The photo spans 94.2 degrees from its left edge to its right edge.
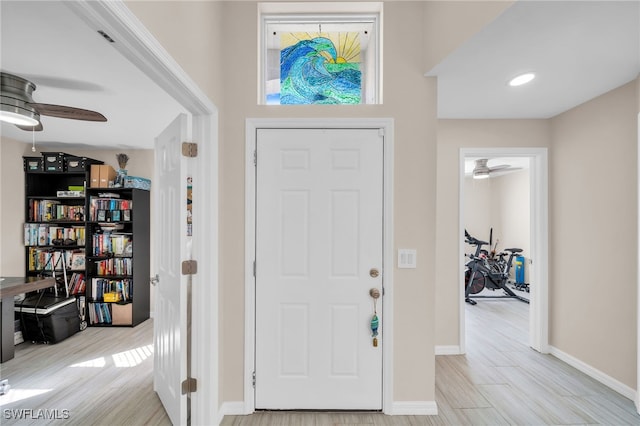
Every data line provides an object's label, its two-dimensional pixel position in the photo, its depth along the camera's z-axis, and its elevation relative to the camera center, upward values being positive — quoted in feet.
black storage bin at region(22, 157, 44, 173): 12.73 +2.10
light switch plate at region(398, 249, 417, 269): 6.78 -0.96
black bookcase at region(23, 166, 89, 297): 12.92 -0.79
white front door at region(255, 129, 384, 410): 6.82 -1.06
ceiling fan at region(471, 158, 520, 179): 17.78 +3.08
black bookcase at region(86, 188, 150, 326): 12.78 -1.96
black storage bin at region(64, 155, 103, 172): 12.70 +2.15
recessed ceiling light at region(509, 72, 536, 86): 7.00 +3.33
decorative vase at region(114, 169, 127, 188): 12.87 +1.57
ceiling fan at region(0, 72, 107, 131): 6.36 +2.49
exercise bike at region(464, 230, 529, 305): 16.78 -3.51
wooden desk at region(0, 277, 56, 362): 8.99 -3.15
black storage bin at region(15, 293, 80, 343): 10.86 -3.89
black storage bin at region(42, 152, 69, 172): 12.64 +2.22
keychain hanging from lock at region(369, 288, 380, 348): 6.64 -2.32
